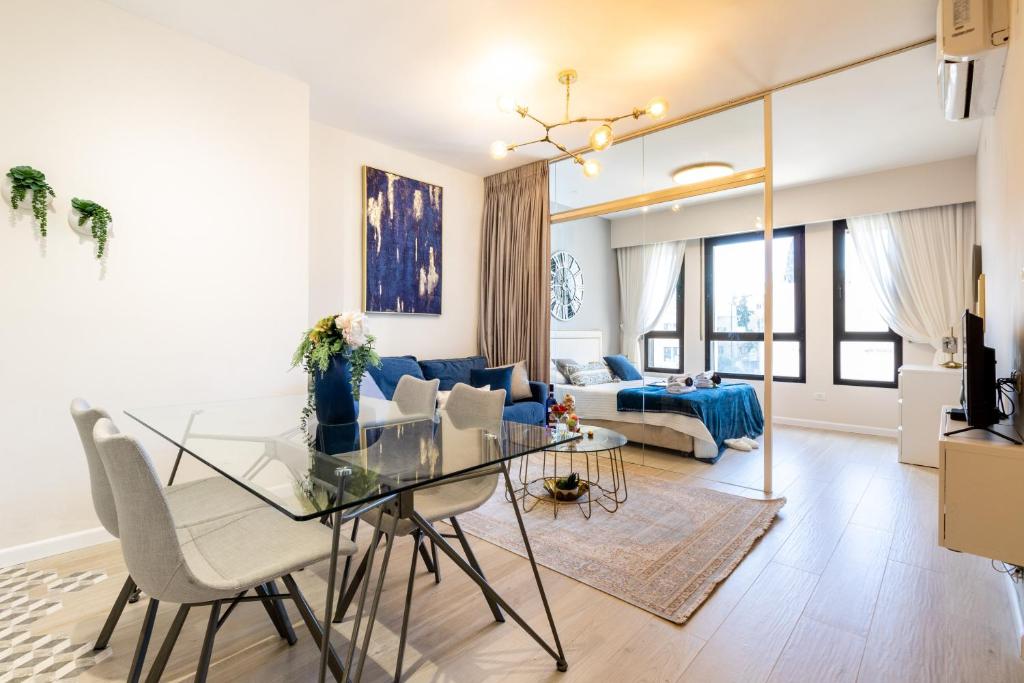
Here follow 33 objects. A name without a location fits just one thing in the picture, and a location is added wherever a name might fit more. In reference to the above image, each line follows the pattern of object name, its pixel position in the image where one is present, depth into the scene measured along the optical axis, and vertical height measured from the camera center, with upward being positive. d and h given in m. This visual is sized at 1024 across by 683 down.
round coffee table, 2.87 -1.07
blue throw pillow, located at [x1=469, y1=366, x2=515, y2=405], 4.22 -0.36
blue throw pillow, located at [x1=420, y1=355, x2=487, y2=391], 4.29 -0.30
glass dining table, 1.25 -0.39
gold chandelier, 2.62 +1.26
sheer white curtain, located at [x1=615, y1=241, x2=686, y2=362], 4.30 +0.51
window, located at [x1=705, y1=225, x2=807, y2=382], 4.18 +0.30
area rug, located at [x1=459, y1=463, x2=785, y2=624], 2.07 -1.09
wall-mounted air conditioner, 2.06 +1.35
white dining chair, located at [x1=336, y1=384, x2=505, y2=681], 1.60 -0.60
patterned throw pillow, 4.55 -0.35
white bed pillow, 4.73 -0.37
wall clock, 4.71 +0.53
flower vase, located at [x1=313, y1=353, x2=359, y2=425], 1.93 -0.21
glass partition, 3.85 +0.55
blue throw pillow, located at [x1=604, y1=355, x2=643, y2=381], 4.39 -0.28
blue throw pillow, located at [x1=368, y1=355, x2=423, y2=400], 3.83 -0.27
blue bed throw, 3.96 -0.60
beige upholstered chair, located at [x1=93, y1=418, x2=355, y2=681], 1.11 -0.62
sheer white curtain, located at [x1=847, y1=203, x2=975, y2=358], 4.52 +0.74
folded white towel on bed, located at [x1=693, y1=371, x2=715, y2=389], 4.30 -0.39
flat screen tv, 1.79 -0.17
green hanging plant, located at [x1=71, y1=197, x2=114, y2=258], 2.41 +0.64
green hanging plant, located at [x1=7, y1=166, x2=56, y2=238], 2.22 +0.73
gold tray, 3.07 -1.02
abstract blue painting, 4.16 +0.88
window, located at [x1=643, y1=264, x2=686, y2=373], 4.27 -0.02
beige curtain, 4.70 +0.71
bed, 3.98 -0.67
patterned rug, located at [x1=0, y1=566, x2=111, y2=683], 1.56 -1.09
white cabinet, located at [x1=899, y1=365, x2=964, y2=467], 3.88 -0.56
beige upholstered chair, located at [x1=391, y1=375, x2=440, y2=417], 2.34 -0.30
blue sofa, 3.86 -0.32
